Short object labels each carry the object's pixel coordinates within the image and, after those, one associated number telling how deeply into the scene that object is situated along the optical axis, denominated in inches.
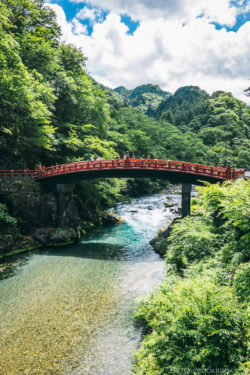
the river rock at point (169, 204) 1553.9
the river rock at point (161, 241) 791.7
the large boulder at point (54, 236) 881.5
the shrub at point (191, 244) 457.0
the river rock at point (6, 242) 742.5
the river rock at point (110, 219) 1210.6
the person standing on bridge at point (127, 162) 893.2
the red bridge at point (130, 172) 817.0
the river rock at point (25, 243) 803.4
